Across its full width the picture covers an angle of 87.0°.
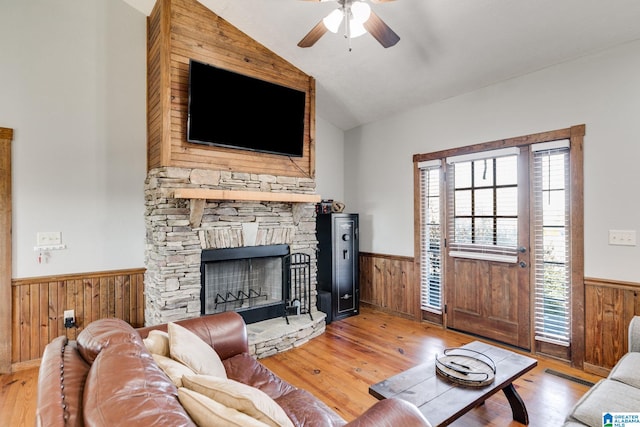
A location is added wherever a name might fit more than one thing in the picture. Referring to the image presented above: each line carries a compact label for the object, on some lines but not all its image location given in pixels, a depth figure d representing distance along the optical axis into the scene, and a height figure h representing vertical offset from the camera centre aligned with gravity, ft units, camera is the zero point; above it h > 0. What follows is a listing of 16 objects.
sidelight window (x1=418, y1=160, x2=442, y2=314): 13.89 -1.10
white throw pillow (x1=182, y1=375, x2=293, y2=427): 3.74 -2.15
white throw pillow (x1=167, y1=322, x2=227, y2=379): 5.34 -2.31
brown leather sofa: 3.20 -1.91
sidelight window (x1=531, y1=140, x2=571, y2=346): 10.50 -0.94
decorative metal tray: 6.39 -3.20
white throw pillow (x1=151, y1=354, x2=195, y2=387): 4.67 -2.26
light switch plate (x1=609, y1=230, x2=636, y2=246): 9.21 -0.72
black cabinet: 14.82 -2.14
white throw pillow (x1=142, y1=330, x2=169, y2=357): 5.59 -2.19
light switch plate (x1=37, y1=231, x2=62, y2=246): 10.39 -0.74
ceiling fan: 7.43 +4.41
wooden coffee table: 5.58 -3.25
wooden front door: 11.41 -1.39
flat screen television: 10.66 +3.49
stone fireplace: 10.61 -0.55
